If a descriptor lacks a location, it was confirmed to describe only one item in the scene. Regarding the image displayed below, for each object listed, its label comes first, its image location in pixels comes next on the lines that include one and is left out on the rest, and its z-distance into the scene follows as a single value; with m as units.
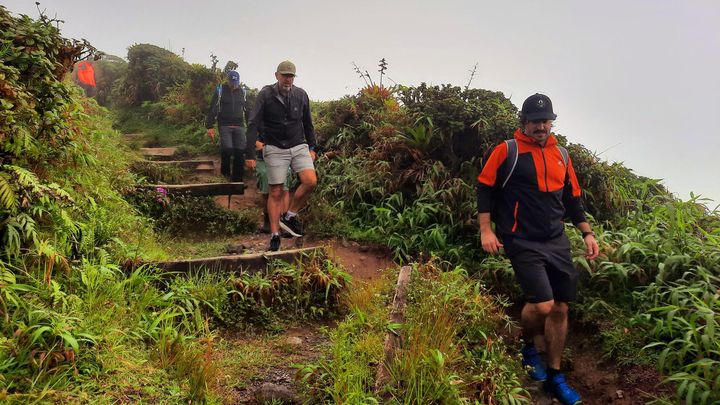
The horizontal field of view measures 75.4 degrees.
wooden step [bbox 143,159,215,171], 9.88
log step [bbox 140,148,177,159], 10.87
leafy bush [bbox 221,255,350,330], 4.58
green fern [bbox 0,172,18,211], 3.24
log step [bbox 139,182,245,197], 7.52
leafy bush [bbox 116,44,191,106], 16.11
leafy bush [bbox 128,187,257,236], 6.91
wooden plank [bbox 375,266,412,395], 3.26
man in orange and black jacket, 3.88
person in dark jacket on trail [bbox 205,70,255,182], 9.50
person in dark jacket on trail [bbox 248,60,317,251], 5.98
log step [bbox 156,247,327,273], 4.68
